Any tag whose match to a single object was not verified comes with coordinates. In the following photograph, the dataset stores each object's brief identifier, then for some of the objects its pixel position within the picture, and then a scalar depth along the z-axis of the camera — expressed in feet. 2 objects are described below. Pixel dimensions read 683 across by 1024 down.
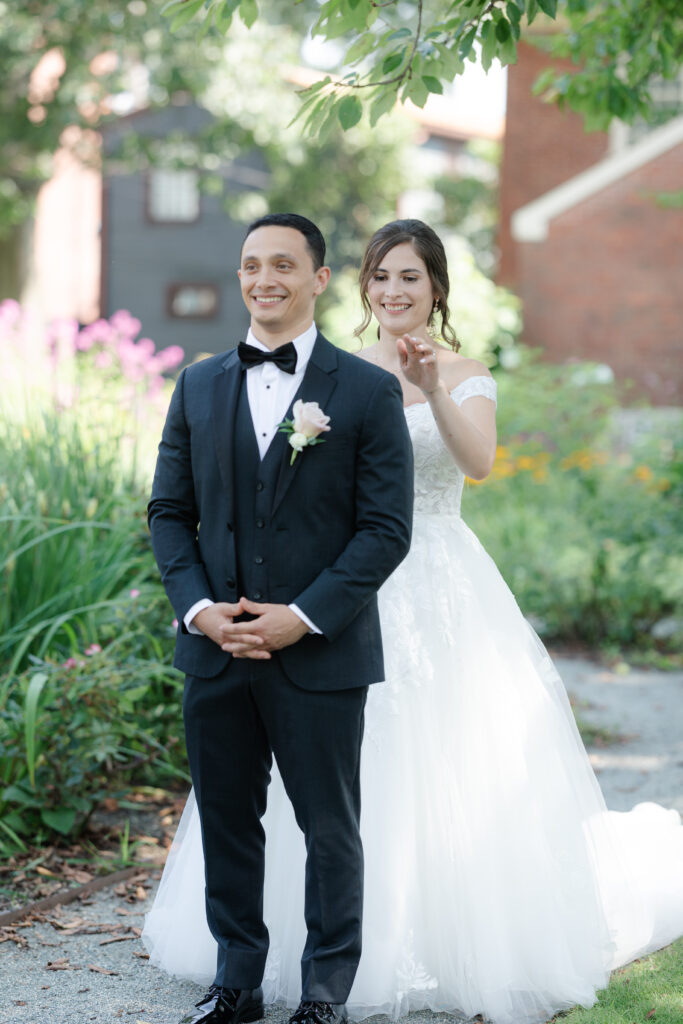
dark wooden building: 101.30
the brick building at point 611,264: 53.83
